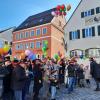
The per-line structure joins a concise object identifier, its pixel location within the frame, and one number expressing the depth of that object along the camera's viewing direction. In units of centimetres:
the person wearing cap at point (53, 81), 388
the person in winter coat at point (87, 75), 624
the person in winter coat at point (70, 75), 490
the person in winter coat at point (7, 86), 324
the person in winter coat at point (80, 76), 612
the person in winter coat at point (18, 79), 299
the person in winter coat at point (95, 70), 538
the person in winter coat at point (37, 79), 387
